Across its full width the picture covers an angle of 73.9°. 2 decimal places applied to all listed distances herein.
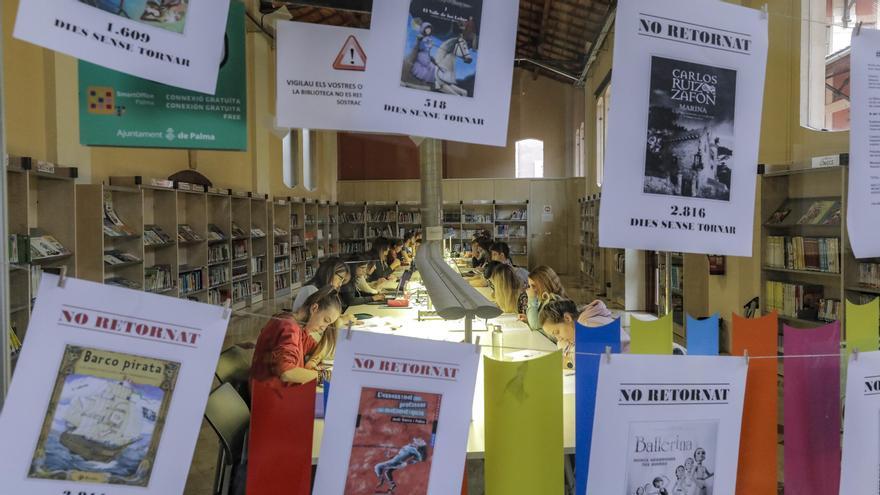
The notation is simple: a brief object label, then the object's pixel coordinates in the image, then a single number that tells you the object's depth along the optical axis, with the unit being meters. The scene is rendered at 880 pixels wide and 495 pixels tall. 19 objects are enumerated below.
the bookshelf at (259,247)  10.82
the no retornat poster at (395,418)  1.05
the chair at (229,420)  1.52
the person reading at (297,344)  1.21
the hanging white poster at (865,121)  1.21
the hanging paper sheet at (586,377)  1.13
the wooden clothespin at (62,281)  0.96
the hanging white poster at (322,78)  1.10
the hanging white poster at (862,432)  1.17
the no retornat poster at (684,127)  1.11
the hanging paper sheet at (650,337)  1.15
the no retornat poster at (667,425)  1.09
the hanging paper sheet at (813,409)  1.16
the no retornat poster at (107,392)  0.95
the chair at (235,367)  1.54
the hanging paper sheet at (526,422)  1.10
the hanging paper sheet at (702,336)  1.20
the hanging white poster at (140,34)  0.89
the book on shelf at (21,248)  4.66
